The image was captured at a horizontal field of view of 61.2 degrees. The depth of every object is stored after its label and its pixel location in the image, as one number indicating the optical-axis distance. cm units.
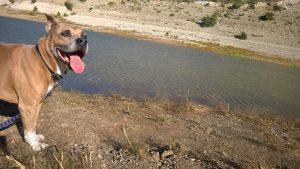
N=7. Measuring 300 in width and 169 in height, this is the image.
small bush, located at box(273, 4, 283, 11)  3208
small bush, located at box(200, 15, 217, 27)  2868
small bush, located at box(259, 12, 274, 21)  2969
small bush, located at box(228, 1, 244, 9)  3326
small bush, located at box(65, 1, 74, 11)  3388
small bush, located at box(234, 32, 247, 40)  2607
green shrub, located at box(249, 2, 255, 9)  3327
